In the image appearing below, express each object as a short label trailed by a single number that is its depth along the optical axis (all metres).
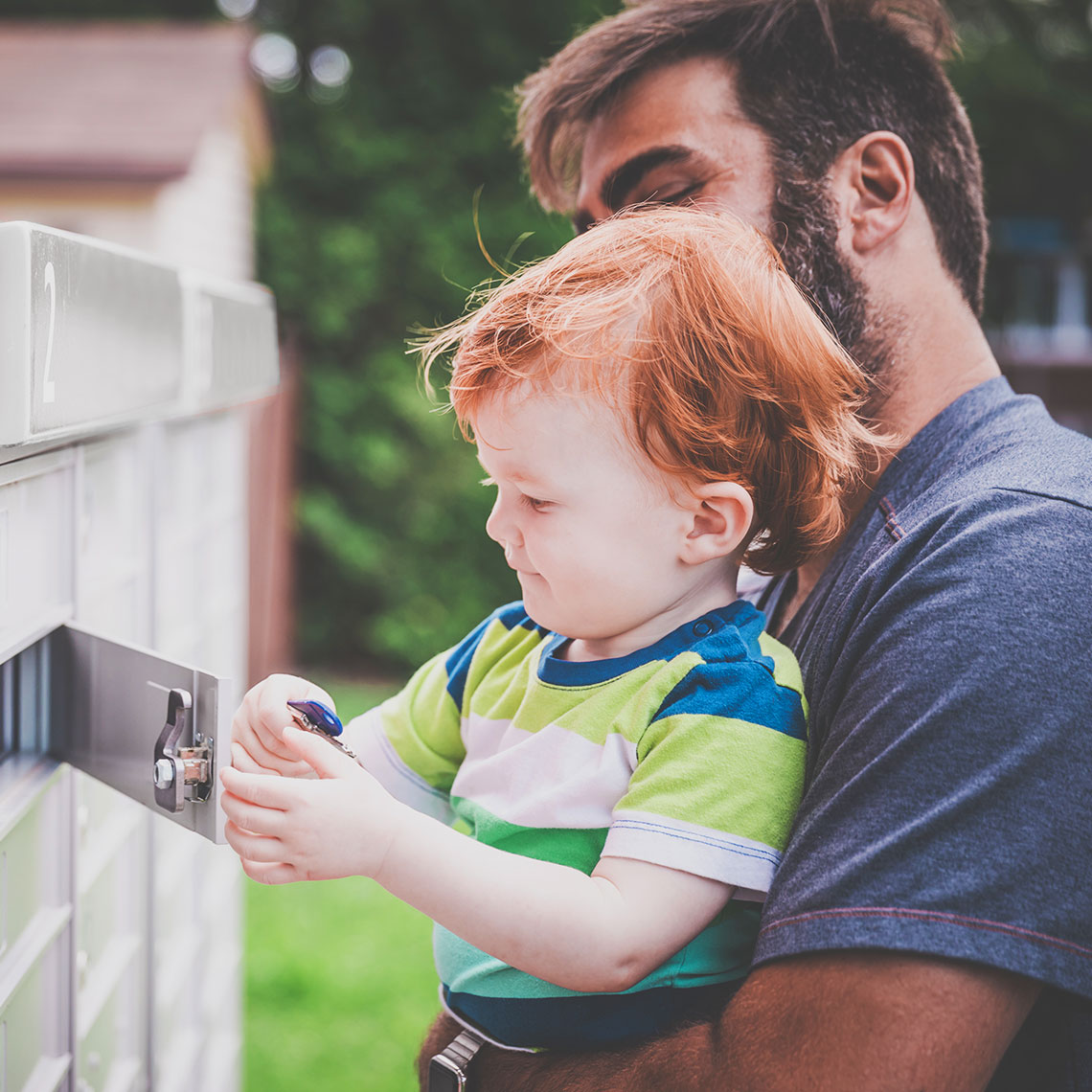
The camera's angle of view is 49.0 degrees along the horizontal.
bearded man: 1.06
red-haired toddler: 1.15
